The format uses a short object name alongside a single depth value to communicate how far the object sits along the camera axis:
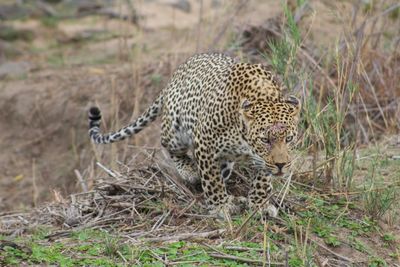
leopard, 12.73
